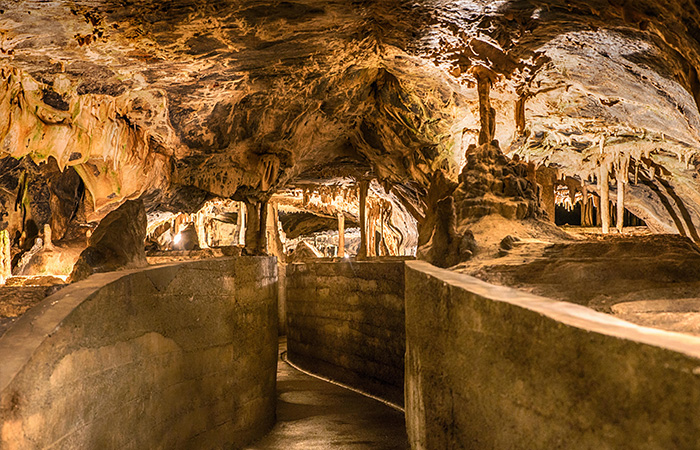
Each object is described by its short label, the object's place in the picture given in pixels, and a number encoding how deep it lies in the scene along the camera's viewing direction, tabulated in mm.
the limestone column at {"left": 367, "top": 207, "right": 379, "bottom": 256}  15358
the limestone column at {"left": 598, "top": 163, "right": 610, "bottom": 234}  11945
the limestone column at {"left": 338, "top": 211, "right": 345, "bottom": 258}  16797
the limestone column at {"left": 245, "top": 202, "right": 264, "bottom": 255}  12594
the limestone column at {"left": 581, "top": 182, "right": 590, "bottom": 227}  14414
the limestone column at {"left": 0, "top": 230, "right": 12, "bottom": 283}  10289
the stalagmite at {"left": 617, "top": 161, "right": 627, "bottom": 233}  11961
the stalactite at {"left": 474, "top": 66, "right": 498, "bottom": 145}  7434
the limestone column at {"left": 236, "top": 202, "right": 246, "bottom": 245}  16908
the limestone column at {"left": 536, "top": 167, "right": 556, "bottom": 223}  13242
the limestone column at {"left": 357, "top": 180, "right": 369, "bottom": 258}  12305
